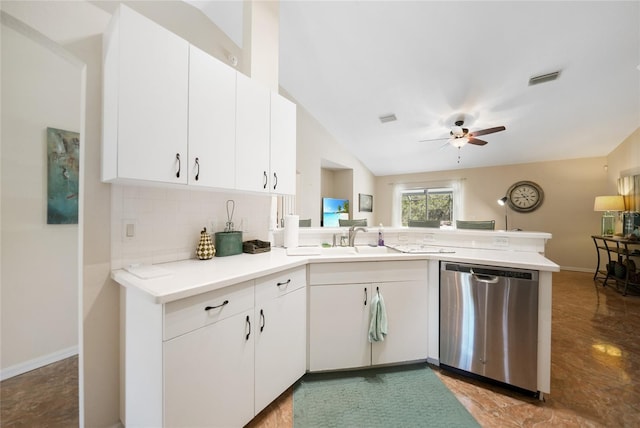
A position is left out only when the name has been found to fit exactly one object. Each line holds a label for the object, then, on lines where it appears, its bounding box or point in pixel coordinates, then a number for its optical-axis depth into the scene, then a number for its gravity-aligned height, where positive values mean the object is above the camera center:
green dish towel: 1.75 -0.80
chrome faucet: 2.30 -0.21
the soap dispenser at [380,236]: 2.42 -0.24
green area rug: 1.42 -1.22
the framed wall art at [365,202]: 6.70 +0.30
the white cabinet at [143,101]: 1.14 +0.55
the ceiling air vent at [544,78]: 3.03 +1.77
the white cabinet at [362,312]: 1.73 -0.74
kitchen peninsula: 1.04 -0.58
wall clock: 5.57 +0.45
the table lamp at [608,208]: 4.20 +0.15
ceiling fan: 3.75 +1.26
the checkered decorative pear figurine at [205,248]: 1.66 -0.26
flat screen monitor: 5.73 +0.06
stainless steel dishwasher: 1.55 -0.73
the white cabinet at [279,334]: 1.37 -0.76
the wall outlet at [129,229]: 1.39 -0.11
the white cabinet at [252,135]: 1.62 +0.54
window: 6.73 +0.28
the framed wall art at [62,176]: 1.92 +0.27
